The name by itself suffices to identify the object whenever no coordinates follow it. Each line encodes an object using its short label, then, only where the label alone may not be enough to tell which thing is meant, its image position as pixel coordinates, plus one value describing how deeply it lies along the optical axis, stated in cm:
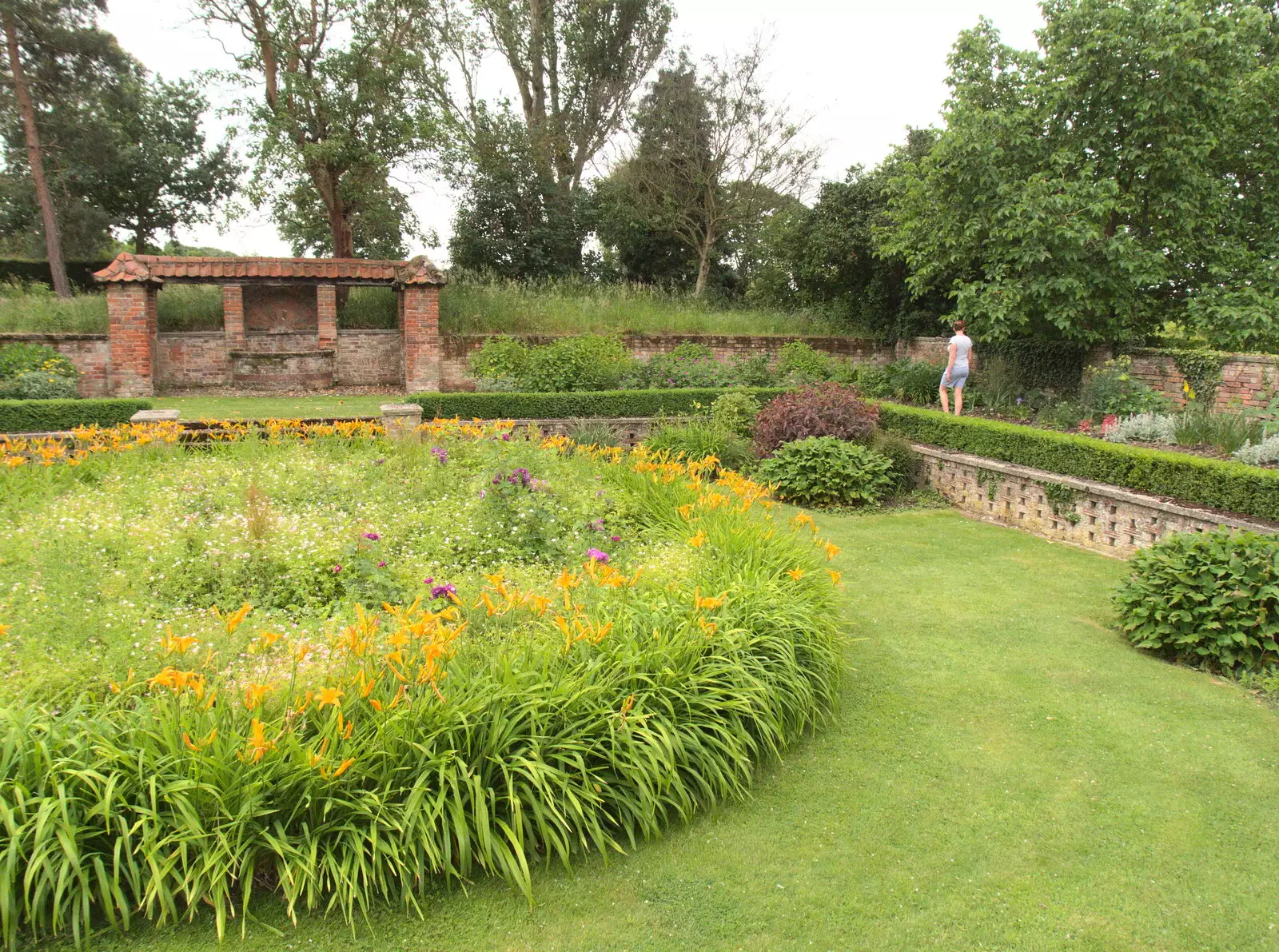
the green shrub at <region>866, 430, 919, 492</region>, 917
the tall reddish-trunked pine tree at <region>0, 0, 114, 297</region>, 1752
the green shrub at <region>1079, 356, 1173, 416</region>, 1027
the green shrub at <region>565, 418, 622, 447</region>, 933
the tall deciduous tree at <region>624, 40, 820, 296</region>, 1983
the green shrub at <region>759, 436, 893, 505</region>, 862
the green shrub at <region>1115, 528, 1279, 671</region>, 461
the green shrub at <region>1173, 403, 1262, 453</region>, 816
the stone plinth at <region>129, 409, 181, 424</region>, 790
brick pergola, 1402
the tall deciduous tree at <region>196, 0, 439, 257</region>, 1638
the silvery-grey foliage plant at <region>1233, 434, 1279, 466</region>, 756
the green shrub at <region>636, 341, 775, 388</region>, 1305
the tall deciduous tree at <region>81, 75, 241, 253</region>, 2070
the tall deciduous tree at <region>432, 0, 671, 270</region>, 1989
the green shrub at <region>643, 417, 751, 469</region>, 956
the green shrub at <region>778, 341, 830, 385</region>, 1413
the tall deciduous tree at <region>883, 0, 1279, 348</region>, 1045
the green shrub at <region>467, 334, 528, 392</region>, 1252
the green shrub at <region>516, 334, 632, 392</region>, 1234
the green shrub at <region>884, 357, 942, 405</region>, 1321
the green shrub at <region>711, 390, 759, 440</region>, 1048
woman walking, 1095
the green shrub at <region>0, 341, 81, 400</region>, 1237
